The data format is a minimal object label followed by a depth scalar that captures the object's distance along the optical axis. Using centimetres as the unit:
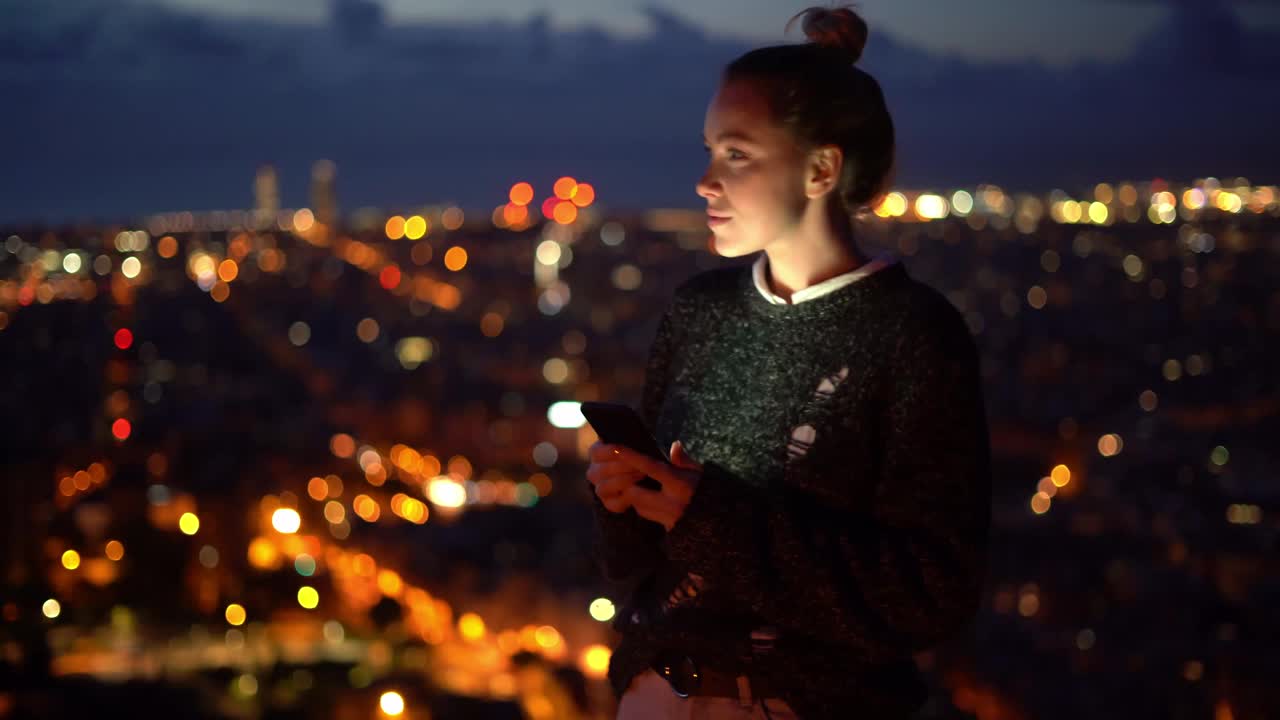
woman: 127
